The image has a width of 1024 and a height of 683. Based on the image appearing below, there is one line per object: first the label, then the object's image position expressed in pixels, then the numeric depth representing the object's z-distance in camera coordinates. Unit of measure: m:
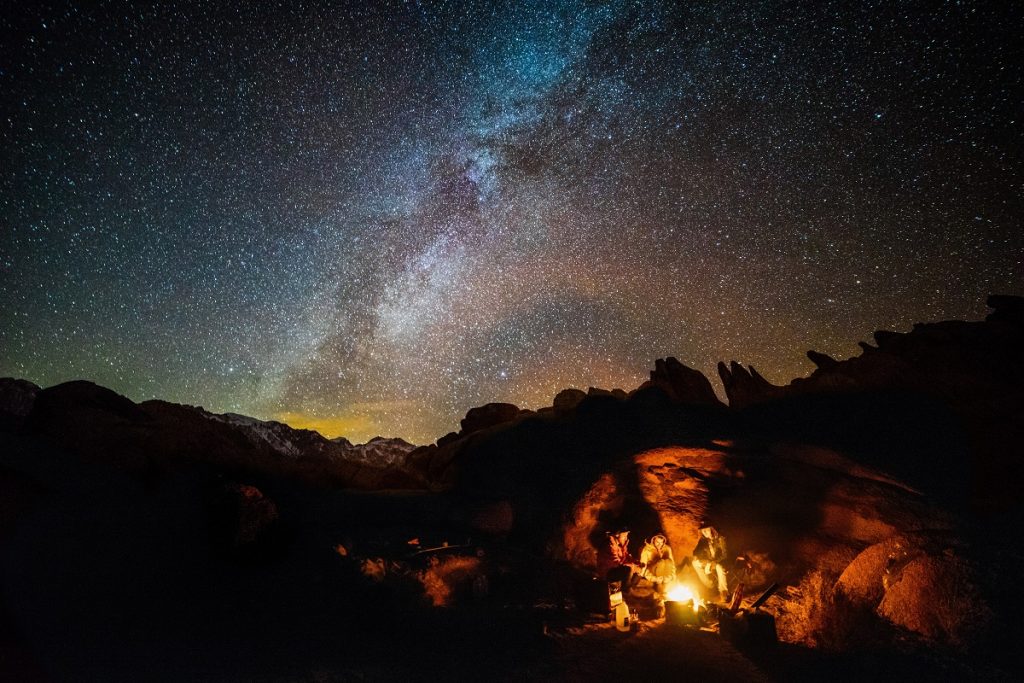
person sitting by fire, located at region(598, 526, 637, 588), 14.33
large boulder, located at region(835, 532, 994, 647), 8.76
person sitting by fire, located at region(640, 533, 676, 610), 13.24
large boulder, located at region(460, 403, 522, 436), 20.53
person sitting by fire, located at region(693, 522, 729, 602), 12.70
